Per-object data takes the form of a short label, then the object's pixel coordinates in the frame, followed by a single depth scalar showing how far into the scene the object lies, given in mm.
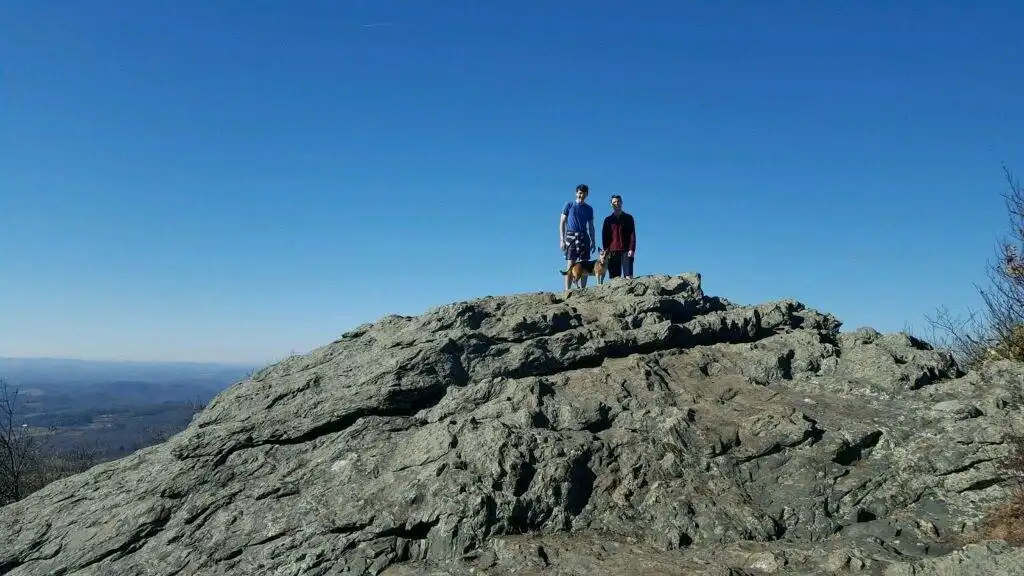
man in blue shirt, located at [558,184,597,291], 15805
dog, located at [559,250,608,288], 16062
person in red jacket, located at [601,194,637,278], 15805
